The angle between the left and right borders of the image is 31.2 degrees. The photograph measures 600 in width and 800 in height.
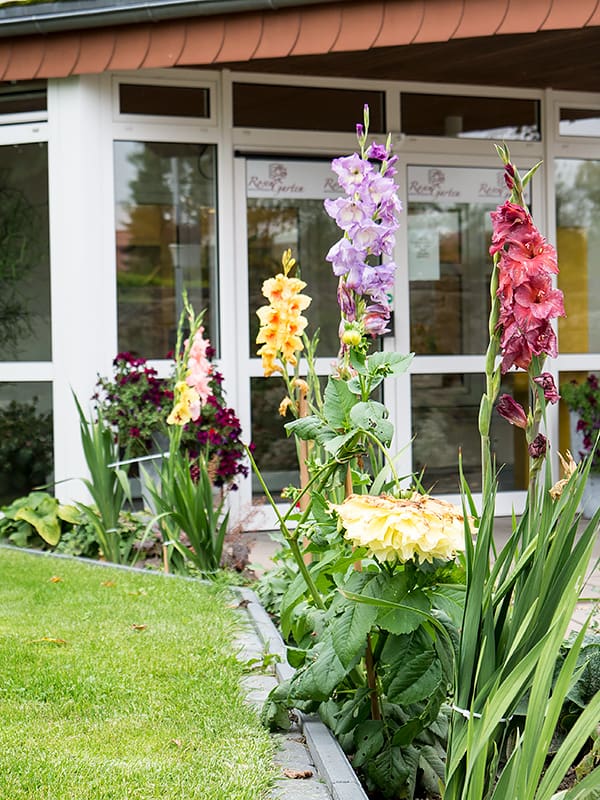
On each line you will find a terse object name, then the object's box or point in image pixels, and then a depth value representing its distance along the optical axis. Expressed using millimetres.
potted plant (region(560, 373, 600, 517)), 6934
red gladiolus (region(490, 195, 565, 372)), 1932
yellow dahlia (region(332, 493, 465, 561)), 1972
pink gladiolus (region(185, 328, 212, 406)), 4746
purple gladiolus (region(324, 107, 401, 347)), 2746
